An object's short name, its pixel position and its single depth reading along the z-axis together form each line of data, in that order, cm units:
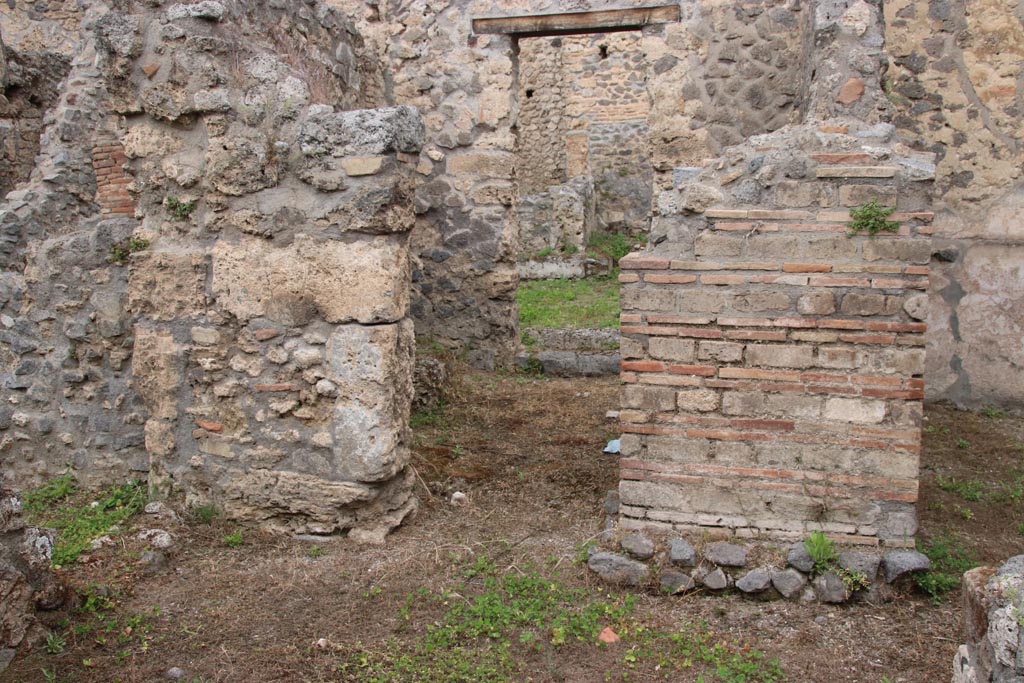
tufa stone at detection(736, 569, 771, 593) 370
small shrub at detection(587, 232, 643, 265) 1583
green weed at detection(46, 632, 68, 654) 320
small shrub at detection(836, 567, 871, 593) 364
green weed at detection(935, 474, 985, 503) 497
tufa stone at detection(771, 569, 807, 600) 368
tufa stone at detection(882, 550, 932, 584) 365
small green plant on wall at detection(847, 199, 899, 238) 364
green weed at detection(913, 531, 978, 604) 366
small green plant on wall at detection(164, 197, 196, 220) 434
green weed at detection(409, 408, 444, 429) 633
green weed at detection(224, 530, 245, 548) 425
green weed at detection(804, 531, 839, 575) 372
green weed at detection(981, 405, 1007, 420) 680
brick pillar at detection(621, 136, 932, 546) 368
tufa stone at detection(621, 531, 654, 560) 389
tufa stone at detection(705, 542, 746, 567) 376
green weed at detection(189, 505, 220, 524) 442
